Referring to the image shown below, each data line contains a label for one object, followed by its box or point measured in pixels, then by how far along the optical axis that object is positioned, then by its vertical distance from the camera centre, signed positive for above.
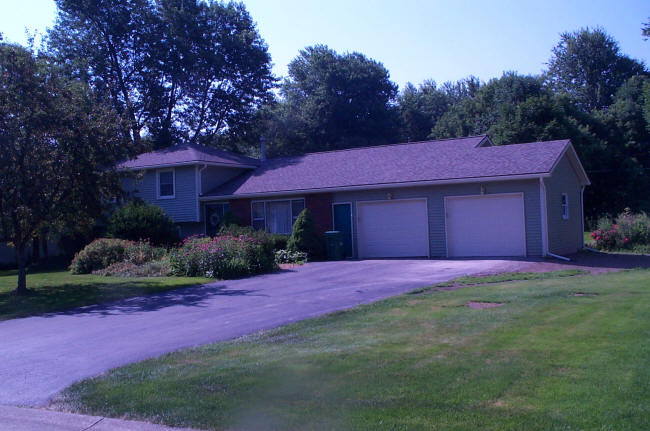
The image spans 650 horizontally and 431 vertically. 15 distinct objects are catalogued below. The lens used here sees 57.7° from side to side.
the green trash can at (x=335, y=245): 23.19 -0.74
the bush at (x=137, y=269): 20.62 -1.28
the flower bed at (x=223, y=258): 19.02 -0.93
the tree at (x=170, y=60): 40.03 +12.20
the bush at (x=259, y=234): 21.66 -0.18
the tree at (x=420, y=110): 58.47 +11.44
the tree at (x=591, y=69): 51.84 +13.44
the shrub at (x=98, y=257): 23.14 -0.84
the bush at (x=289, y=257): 22.97 -1.12
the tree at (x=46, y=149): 16.66 +2.56
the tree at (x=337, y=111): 49.06 +9.72
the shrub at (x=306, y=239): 23.33 -0.45
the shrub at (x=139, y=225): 25.34 +0.40
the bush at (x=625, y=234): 23.55 -0.77
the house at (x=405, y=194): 20.70 +1.25
